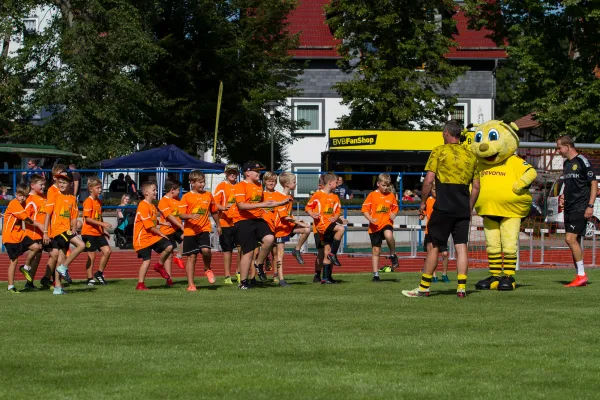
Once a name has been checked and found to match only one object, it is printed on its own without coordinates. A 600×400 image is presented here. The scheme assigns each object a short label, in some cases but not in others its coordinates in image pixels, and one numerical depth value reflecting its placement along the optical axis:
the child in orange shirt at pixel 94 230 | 18.50
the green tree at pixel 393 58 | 50.16
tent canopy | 31.55
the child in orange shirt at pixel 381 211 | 18.88
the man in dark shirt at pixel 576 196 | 15.62
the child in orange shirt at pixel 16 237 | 16.19
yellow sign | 41.62
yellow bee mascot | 14.76
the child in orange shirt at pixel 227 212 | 17.55
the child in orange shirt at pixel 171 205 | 16.83
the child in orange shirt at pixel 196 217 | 16.52
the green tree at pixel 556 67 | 42.97
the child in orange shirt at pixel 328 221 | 17.34
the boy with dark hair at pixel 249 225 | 15.75
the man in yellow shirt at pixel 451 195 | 13.41
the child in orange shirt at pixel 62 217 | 16.42
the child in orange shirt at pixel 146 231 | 16.64
